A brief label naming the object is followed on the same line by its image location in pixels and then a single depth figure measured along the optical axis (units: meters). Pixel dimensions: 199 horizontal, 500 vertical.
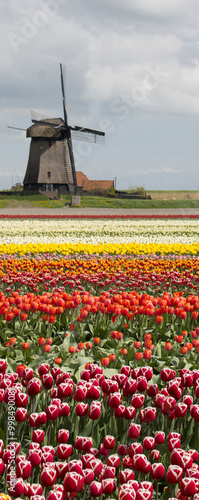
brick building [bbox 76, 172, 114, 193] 80.00
